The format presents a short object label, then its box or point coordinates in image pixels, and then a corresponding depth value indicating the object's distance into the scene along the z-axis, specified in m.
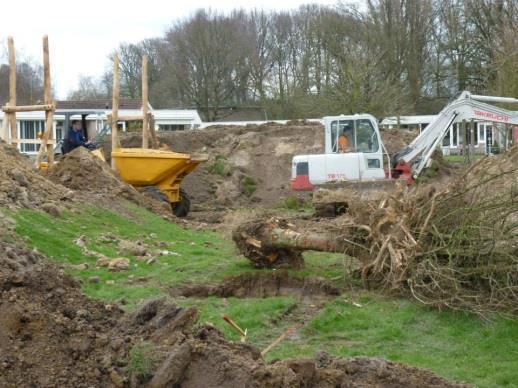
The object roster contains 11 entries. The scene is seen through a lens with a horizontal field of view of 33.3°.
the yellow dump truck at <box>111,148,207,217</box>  20.05
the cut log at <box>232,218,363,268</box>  11.32
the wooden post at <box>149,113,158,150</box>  23.09
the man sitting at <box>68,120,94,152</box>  20.97
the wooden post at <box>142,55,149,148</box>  21.92
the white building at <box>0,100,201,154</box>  48.69
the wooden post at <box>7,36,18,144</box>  18.99
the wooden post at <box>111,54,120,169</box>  20.52
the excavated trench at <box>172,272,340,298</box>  11.06
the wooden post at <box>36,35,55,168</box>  18.88
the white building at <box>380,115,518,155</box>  44.81
